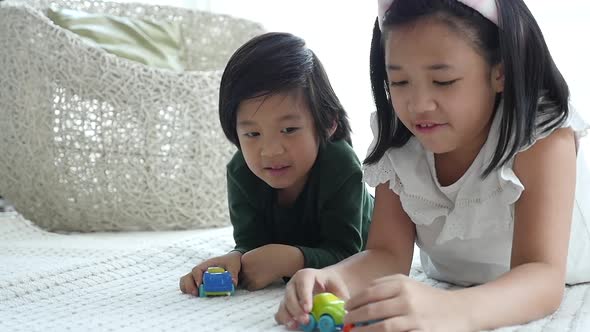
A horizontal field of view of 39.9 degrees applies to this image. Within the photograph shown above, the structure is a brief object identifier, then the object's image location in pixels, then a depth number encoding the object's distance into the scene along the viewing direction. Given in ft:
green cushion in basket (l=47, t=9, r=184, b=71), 6.33
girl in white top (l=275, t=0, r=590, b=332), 2.83
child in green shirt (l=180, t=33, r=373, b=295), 3.82
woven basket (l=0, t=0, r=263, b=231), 5.81
